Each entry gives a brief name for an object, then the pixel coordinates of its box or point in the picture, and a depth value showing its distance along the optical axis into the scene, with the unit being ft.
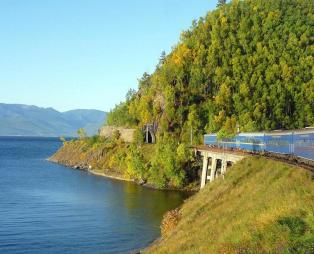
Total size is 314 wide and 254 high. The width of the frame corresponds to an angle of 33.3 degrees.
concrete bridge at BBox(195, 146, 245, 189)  277.44
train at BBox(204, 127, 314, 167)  186.91
